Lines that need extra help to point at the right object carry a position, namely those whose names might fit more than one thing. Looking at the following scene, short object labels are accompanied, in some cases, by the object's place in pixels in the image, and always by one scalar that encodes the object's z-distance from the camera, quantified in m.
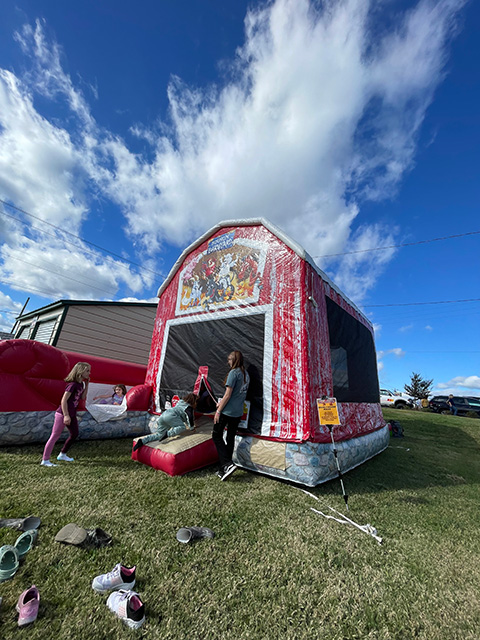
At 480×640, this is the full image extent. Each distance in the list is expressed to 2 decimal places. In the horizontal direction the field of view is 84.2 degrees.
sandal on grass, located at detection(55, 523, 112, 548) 2.15
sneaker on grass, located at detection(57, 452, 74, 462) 4.12
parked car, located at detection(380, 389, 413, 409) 25.30
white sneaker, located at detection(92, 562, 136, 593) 1.73
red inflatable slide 4.53
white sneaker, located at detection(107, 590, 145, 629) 1.50
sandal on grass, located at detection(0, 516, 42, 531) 2.25
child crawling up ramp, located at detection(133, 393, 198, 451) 4.57
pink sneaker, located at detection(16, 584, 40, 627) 1.45
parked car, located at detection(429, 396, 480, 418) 20.55
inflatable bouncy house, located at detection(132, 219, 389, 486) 4.09
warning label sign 3.74
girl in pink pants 4.02
